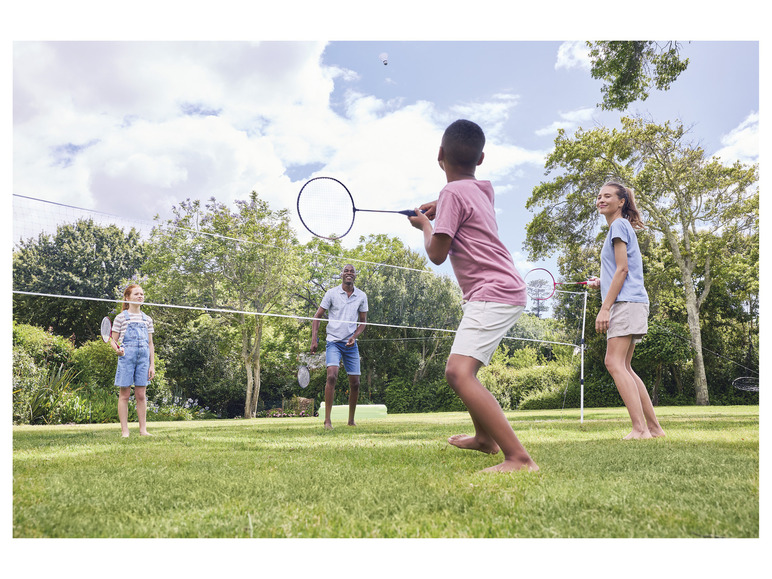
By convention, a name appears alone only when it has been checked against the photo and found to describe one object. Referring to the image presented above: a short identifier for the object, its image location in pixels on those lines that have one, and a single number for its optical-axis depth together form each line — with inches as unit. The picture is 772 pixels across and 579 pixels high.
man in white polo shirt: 267.6
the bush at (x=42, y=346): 537.0
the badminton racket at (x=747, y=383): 710.5
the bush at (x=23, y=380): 445.7
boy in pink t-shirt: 118.0
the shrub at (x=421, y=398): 770.8
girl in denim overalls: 233.3
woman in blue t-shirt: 178.4
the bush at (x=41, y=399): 446.9
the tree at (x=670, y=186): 742.5
